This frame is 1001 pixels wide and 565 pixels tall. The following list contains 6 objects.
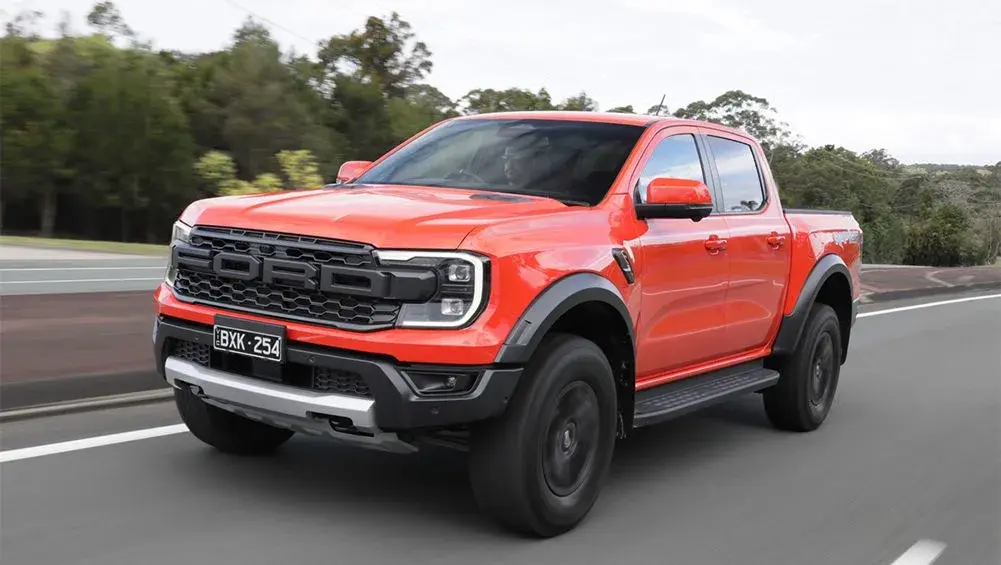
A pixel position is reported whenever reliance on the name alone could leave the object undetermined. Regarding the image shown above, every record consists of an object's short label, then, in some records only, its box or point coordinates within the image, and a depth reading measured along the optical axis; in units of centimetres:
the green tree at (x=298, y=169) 3042
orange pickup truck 397
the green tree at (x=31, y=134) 4578
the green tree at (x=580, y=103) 7798
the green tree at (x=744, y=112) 8856
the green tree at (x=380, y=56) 6969
